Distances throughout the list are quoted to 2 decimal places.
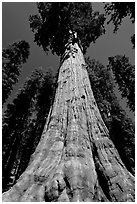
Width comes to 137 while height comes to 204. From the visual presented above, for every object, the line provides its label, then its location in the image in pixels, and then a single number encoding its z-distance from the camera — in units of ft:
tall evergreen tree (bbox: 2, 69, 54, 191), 64.78
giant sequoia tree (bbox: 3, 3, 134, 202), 8.60
